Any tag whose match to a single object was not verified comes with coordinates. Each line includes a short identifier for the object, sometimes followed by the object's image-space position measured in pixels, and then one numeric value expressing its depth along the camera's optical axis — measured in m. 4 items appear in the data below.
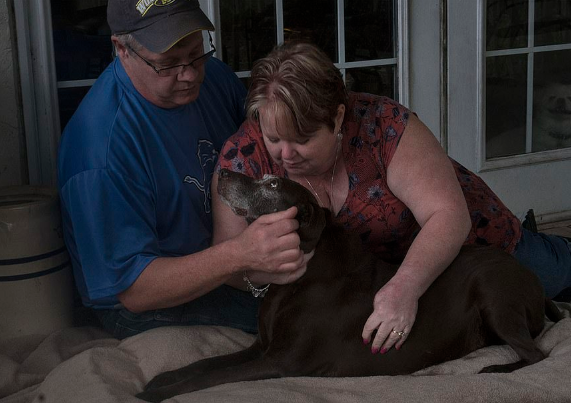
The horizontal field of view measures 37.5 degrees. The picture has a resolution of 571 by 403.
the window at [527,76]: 4.70
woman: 2.60
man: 2.59
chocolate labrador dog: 2.56
